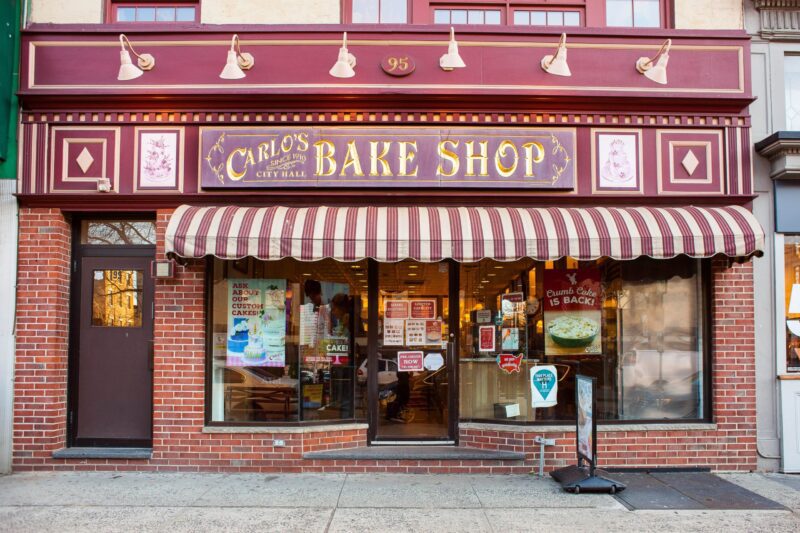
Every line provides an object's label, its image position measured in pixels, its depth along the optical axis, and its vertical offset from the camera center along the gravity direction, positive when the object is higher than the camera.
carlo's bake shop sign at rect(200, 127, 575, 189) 7.37 +1.70
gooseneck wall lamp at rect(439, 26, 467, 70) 6.79 +2.62
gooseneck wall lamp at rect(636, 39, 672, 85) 7.27 +2.74
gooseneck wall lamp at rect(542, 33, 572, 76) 6.98 +2.71
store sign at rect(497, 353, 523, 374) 7.75 -0.73
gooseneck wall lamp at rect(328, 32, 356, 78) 6.95 +2.58
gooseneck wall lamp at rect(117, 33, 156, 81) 7.04 +2.61
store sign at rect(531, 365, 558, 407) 7.42 -0.99
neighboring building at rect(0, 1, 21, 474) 7.27 +1.16
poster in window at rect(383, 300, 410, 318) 7.90 -0.07
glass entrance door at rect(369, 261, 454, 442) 7.80 -0.63
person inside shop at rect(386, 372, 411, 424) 7.80 -1.23
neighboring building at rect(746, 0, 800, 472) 7.39 +1.01
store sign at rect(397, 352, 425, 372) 7.87 -0.74
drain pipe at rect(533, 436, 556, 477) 7.22 -1.61
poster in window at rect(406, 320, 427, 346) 7.89 -0.38
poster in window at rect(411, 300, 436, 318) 7.90 -0.08
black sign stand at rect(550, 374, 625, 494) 6.47 -1.58
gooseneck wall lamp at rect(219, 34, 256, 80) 6.93 +2.76
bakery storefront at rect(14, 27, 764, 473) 7.37 +0.40
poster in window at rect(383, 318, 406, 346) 7.89 -0.35
